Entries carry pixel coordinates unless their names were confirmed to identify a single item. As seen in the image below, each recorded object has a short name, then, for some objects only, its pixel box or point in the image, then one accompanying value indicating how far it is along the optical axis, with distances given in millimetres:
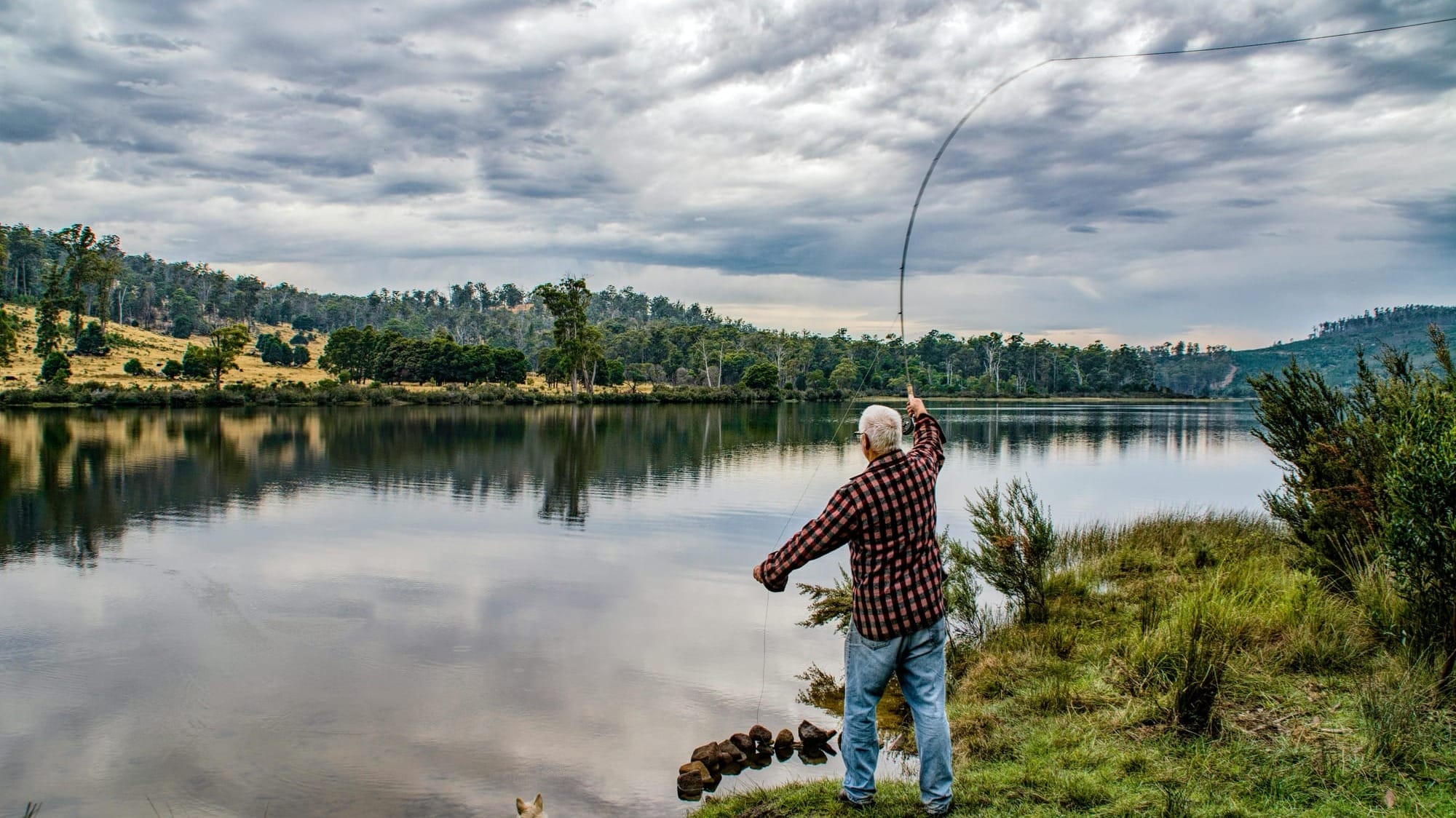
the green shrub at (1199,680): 6004
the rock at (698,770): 7266
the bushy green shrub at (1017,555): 10648
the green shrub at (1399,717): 5070
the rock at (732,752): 7582
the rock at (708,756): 7512
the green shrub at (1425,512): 5730
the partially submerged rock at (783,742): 7891
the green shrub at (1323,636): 6891
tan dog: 5914
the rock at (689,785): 7199
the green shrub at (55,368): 70375
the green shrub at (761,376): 106000
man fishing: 4602
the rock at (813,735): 7906
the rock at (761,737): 7889
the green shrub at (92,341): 89125
